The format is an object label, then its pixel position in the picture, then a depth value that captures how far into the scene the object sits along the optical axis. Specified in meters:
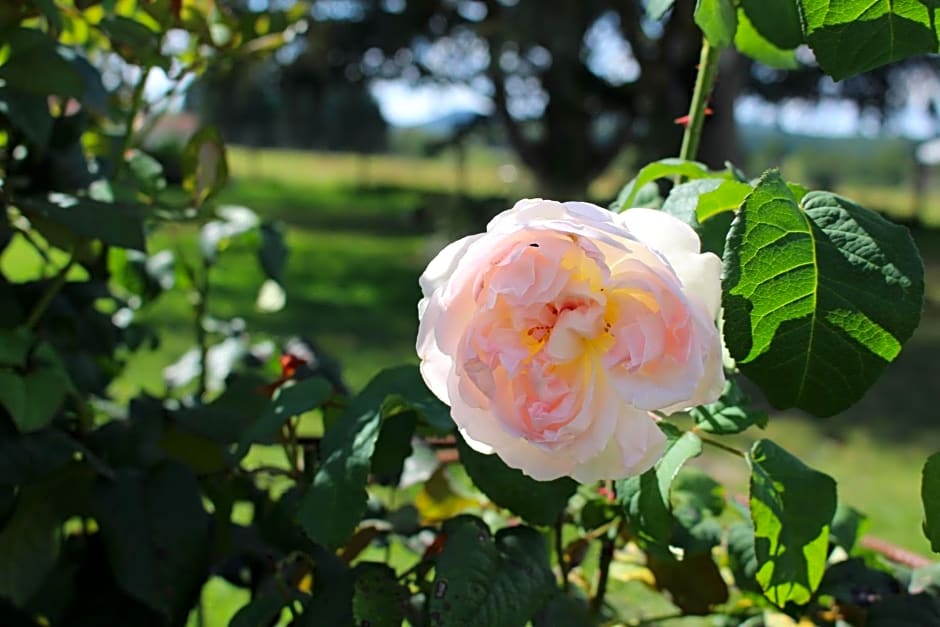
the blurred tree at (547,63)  6.50
